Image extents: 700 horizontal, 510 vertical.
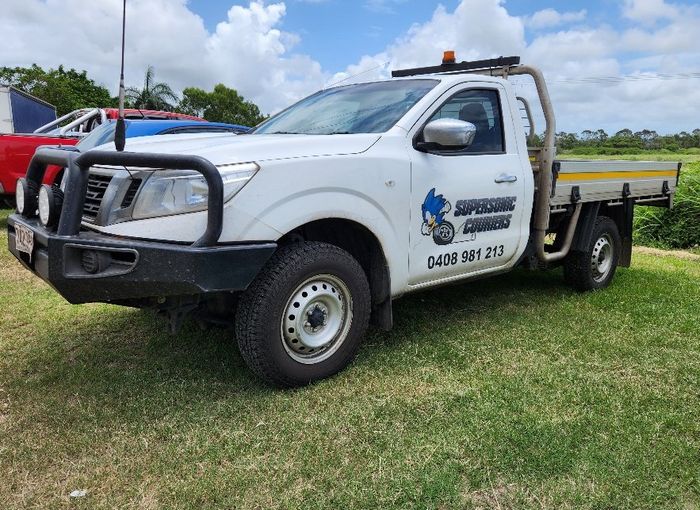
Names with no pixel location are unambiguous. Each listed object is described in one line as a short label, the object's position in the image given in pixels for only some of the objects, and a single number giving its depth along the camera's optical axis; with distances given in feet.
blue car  22.78
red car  27.48
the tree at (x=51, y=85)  115.24
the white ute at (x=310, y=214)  9.30
